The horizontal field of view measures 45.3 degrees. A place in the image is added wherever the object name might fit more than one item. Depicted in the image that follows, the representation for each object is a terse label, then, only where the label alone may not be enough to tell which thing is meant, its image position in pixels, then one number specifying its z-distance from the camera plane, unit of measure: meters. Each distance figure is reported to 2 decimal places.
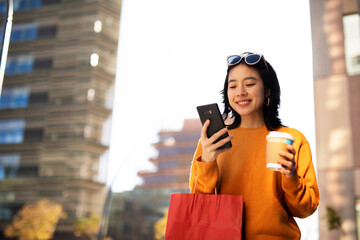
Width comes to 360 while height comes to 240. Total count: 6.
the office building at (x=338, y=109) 10.40
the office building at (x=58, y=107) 31.69
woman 1.54
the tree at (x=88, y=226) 31.20
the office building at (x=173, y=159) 69.25
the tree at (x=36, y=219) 29.15
